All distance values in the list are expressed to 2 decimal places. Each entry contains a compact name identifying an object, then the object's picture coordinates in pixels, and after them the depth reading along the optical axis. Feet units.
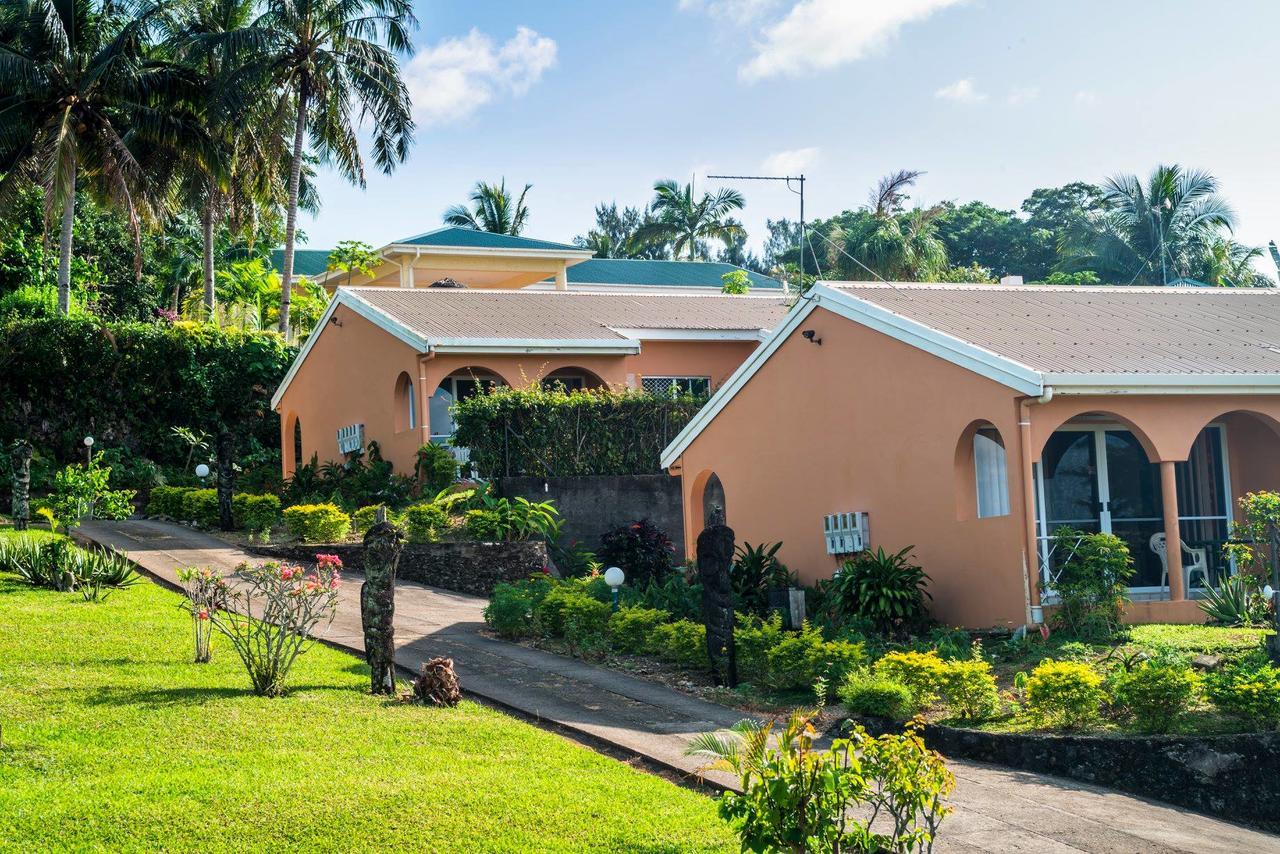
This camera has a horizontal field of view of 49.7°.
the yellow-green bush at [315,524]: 68.28
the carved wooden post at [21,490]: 71.72
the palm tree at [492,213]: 184.65
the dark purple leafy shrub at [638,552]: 68.03
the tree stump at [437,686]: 37.14
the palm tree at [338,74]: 103.45
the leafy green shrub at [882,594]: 48.11
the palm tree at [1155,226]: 143.64
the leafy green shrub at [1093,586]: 44.29
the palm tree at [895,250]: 138.10
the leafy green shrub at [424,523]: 66.28
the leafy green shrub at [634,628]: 47.39
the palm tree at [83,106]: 97.96
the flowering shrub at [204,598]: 41.04
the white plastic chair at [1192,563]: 50.78
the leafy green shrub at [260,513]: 71.67
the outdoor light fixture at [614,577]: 51.37
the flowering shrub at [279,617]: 36.86
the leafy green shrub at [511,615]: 50.55
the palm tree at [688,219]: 204.85
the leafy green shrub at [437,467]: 75.51
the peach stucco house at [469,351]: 81.46
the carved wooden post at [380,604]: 37.76
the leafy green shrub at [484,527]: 66.69
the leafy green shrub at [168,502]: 82.38
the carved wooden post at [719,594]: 41.81
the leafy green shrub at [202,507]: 77.71
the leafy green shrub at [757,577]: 54.34
